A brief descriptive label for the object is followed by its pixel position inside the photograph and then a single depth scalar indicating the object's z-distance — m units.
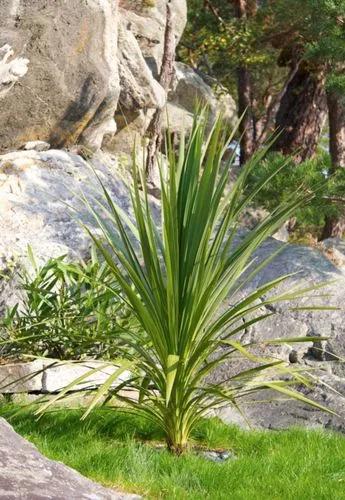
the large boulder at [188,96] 14.25
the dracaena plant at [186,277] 4.95
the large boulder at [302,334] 6.71
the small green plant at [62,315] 6.72
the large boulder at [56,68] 8.95
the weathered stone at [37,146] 9.28
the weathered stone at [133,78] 11.12
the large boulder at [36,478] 3.18
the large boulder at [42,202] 8.09
